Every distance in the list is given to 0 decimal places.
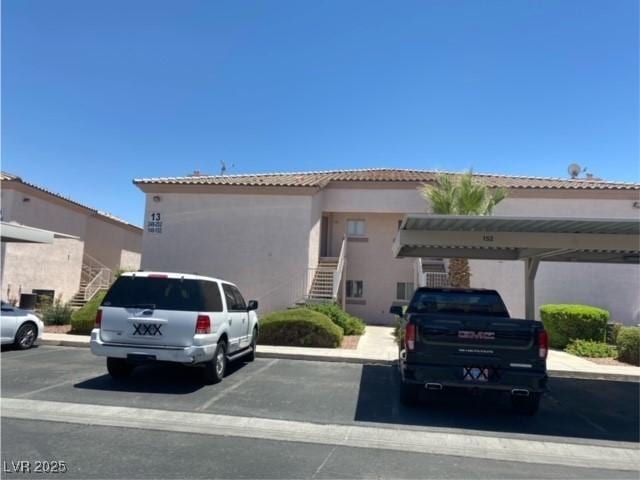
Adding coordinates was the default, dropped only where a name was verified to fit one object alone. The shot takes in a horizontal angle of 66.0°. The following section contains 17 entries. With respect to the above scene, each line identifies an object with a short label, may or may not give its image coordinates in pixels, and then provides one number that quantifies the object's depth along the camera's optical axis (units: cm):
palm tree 1655
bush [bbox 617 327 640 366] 1268
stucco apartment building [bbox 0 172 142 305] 1898
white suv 806
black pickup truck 686
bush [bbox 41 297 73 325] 1634
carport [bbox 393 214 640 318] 870
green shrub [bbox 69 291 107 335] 1480
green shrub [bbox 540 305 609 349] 1519
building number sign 2055
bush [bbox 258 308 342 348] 1355
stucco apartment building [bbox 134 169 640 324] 1888
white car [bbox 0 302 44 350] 1160
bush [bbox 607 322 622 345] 1489
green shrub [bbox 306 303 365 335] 1579
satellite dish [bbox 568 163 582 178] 2519
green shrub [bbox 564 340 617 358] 1374
